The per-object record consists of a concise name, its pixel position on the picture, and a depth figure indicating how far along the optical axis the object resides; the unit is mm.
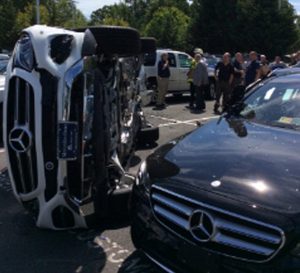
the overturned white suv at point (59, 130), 2956
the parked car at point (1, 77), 6047
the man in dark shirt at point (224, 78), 9687
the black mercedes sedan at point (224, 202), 2013
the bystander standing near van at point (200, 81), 10177
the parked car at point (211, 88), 11990
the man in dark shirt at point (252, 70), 9295
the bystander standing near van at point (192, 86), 10652
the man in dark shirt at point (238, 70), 9880
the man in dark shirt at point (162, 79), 10516
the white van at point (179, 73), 11803
